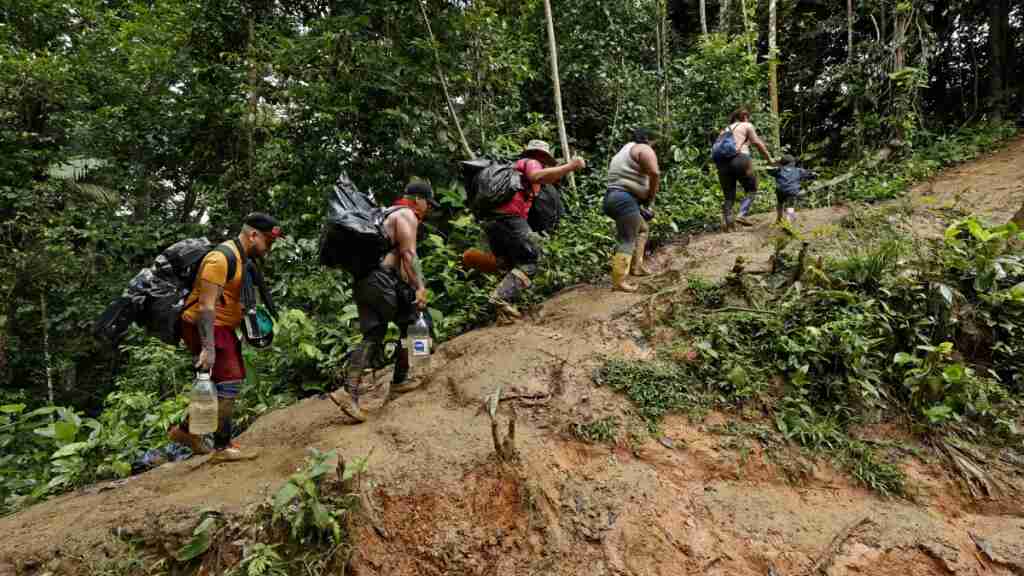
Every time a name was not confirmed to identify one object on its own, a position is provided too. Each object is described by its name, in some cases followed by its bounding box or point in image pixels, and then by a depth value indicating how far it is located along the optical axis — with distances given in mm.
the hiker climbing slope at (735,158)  7258
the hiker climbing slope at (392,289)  4289
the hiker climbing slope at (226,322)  3758
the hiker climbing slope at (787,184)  7453
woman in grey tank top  5590
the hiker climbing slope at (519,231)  5398
